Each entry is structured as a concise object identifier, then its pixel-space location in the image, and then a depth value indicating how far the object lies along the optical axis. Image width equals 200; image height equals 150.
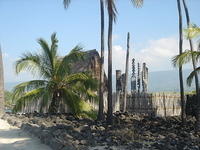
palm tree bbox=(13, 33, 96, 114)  14.92
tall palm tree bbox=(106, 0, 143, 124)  12.10
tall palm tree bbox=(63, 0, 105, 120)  12.95
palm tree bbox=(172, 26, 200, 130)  11.52
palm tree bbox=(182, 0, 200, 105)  12.79
